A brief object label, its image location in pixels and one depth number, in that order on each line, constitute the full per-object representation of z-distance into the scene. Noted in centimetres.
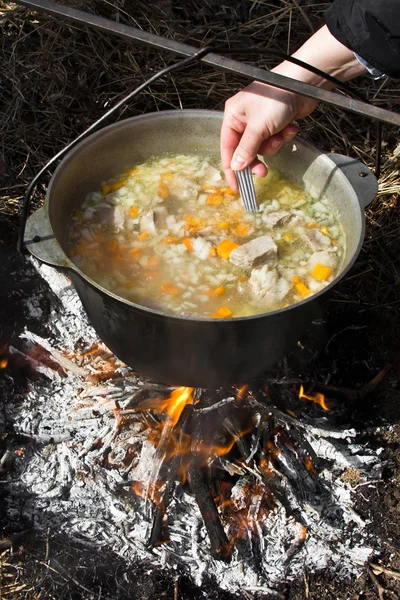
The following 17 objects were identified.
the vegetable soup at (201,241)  233
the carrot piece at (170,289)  233
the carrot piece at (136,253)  248
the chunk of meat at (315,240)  250
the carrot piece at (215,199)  271
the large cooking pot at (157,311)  200
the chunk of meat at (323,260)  243
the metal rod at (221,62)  154
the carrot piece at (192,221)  261
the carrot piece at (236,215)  265
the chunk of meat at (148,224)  256
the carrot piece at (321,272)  238
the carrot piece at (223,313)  224
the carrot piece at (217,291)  233
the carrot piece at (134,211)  266
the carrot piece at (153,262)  243
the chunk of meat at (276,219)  260
